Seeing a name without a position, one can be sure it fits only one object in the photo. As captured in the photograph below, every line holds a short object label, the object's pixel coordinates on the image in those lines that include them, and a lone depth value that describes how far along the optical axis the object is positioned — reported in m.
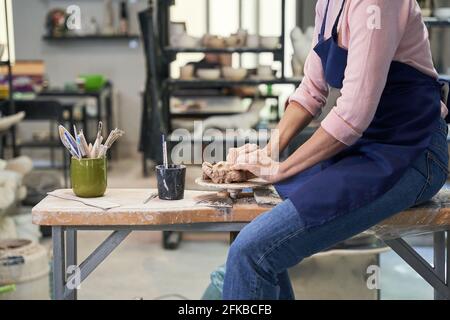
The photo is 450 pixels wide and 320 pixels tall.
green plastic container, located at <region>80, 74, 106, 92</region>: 7.98
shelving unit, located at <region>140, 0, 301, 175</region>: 5.21
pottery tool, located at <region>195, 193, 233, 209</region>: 2.11
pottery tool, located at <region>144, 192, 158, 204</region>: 2.18
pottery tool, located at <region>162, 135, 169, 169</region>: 2.19
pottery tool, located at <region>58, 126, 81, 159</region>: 2.23
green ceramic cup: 2.21
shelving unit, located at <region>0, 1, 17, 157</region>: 5.73
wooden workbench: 2.04
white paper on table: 2.09
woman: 1.84
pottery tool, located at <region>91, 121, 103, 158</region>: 2.28
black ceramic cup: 2.20
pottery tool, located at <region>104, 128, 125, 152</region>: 2.28
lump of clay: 2.13
